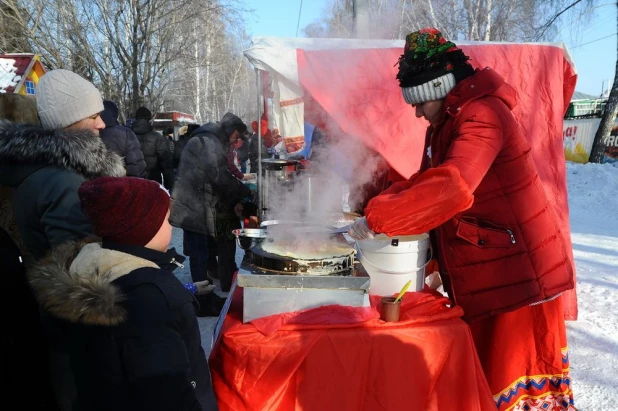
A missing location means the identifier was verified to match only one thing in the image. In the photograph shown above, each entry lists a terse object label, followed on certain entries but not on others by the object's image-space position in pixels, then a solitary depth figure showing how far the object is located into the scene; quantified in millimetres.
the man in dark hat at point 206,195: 4285
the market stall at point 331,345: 1757
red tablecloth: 1753
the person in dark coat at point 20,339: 1729
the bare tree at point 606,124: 12039
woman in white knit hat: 1937
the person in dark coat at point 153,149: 7410
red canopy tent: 3418
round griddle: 1823
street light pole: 4660
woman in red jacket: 1756
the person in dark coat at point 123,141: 5055
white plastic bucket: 2180
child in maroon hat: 1222
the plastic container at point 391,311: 1870
